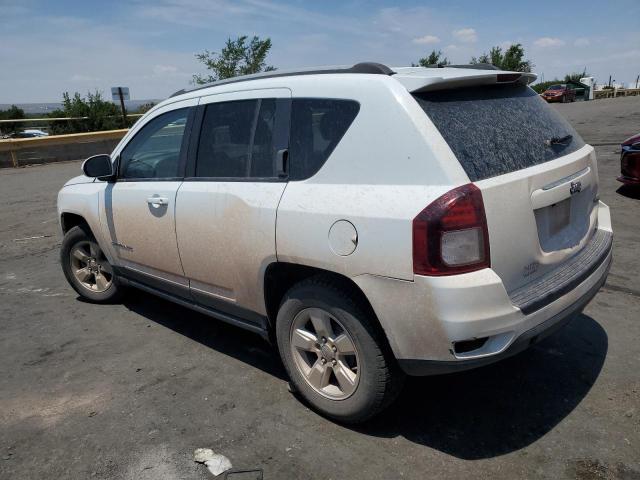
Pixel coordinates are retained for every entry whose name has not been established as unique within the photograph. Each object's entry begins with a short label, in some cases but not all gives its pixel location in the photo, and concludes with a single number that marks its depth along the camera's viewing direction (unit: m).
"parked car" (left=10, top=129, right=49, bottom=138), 22.76
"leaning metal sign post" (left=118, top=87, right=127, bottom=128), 23.08
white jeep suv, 2.30
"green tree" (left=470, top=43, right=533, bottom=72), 56.84
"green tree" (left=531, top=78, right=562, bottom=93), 56.28
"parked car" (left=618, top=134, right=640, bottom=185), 7.31
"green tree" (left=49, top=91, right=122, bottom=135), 24.42
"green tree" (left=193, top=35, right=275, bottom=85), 35.31
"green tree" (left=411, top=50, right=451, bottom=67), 52.43
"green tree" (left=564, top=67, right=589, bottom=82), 65.54
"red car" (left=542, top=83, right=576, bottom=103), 43.09
